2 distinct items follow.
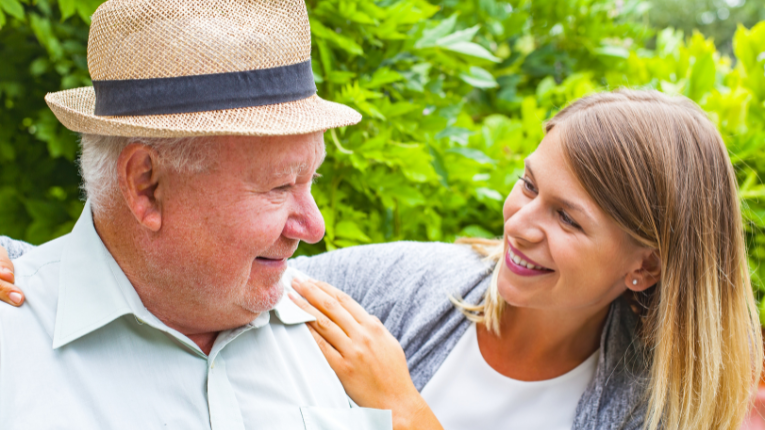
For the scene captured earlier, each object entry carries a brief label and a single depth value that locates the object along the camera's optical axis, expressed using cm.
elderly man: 127
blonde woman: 192
